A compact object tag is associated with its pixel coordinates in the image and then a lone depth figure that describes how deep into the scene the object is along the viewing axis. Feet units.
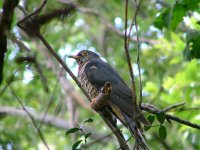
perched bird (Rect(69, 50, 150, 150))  31.14
